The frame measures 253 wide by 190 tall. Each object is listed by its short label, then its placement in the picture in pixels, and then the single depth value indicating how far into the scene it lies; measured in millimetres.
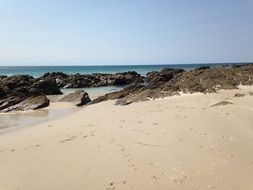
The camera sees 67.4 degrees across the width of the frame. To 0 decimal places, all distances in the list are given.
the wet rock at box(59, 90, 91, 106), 11702
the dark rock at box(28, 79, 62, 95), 15401
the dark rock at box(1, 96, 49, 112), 10615
